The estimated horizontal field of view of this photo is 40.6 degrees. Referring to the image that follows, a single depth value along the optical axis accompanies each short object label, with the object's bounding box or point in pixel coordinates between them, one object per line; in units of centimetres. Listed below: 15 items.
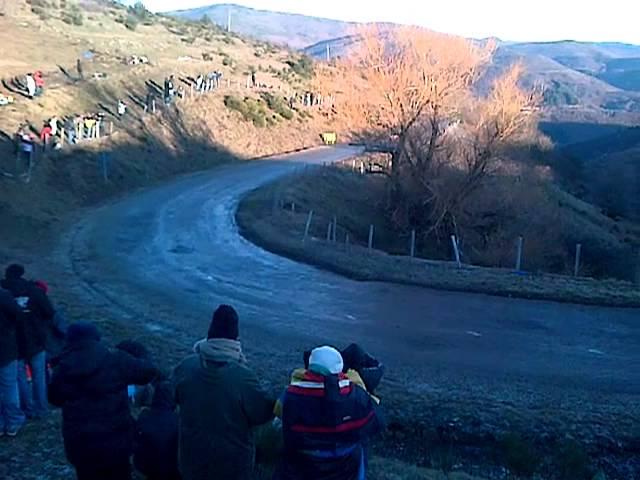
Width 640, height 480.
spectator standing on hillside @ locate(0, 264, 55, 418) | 817
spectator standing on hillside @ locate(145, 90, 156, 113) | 4447
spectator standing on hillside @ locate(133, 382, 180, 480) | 629
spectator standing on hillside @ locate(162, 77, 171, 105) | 4745
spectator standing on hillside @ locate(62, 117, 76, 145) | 3409
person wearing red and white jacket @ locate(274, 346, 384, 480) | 476
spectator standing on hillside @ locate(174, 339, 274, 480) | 512
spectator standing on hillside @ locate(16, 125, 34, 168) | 2998
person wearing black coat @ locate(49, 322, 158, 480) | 562
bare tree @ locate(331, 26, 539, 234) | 3550
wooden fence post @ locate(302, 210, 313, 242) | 2488
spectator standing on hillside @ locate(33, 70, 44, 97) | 3932
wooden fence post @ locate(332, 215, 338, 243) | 2840
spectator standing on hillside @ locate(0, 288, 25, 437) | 788
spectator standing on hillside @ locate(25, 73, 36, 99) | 3863
